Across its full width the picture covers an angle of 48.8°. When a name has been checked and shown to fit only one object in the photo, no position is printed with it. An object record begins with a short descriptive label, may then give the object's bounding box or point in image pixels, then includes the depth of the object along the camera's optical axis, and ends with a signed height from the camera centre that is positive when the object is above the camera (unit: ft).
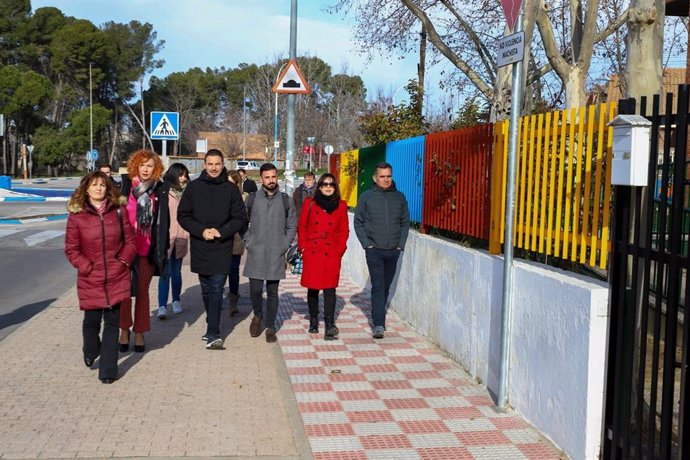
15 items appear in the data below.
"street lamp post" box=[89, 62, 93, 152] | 213.66 +14.10
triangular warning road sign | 38.01 +4.64
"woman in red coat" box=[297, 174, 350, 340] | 25.62 -2.20
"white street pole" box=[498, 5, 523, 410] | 17.28 -0.81
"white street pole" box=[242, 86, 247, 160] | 224.20 +12.09
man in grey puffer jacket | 25.76 -1.79
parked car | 207.02 +2.71
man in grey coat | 25.40 -2.11
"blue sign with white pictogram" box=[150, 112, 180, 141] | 42.96 +2.72
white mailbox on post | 12.66 +0.55
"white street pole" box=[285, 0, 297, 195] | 43.86 +2.74
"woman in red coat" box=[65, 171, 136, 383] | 19.89 -2.16
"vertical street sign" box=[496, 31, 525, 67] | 16.63 +2.92
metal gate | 11.75 -1.83
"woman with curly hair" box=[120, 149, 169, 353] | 23.81 -1.74
